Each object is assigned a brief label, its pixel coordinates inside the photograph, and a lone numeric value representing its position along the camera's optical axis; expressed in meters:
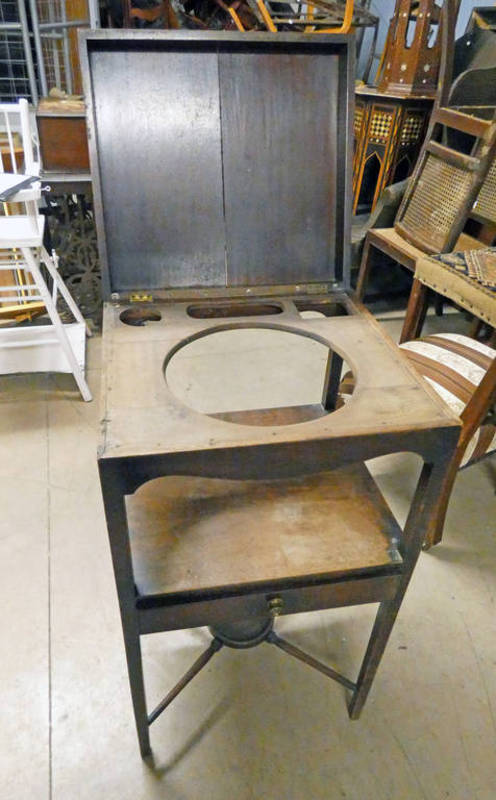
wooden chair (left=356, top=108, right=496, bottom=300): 1.96
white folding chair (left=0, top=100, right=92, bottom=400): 1.81
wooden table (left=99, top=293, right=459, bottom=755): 0.67
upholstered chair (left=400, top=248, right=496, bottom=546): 1.34
